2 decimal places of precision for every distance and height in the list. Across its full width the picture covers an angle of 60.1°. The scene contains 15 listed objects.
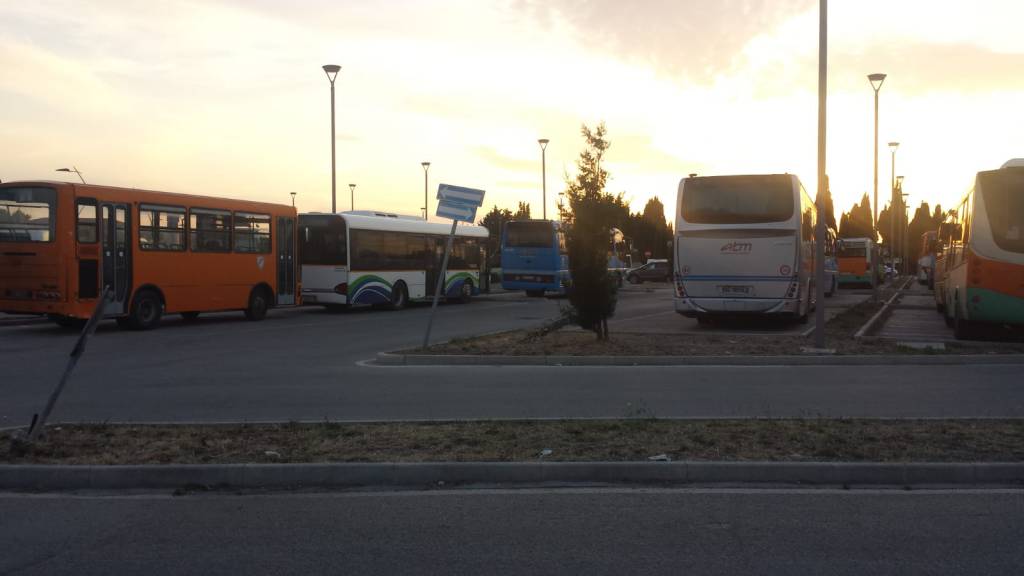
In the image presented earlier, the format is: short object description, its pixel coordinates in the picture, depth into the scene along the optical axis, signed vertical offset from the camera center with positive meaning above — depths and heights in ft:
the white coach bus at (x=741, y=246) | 65.10 +1.66
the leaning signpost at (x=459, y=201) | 53.57 +4.04
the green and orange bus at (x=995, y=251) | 52.80 +1.09
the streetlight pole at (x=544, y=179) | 171.53 +17.23
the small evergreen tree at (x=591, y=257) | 51.08 +0.63
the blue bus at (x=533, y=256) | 121.08 +1.63
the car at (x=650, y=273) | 225.35 -1.23
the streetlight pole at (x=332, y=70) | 110.73 +24.84
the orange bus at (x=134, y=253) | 60.59 +1.05
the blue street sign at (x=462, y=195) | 53.72 +4.42
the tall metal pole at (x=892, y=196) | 151.57 +12.57
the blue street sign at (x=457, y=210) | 53.47 +3.49
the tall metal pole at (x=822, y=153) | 49.65 +6.73
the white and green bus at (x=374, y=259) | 90.02 +0.90
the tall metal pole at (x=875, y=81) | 106.11 +22.81
